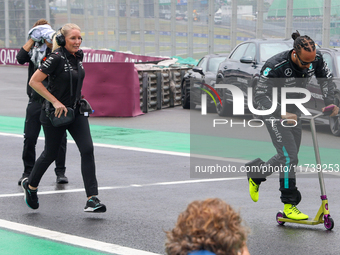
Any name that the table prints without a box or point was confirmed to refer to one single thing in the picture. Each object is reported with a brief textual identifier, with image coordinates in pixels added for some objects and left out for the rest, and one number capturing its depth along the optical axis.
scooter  10.74
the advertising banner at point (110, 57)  53.73
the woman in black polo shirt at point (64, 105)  11.57
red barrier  29.57
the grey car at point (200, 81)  33.45
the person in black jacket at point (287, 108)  10.89
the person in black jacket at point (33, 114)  13.68
